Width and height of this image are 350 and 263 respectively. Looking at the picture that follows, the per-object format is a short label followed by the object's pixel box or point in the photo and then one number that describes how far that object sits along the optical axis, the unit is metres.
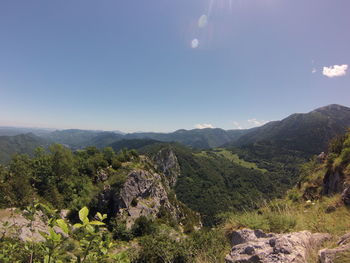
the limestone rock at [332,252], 2.56
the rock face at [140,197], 21.89
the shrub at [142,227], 17.70
